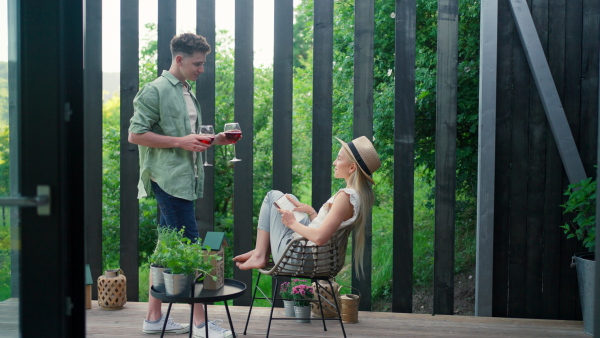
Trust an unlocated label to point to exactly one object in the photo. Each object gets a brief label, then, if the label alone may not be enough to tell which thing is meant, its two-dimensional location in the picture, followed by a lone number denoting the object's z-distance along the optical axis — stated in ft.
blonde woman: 9.92
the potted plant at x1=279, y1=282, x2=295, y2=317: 11.71
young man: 10.19
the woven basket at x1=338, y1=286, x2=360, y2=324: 11.49
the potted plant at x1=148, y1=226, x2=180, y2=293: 9.15
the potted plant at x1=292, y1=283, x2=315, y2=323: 11.47
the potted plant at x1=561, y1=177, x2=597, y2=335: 10.63
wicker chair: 10.05
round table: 8.81
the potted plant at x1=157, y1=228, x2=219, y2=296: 8.98
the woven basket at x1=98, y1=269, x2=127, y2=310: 12.16
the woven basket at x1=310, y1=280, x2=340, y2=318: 11.66
